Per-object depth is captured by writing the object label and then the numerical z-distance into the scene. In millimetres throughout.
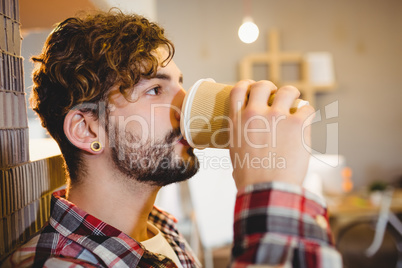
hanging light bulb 2605
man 648
